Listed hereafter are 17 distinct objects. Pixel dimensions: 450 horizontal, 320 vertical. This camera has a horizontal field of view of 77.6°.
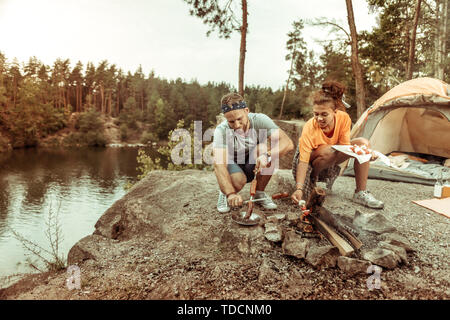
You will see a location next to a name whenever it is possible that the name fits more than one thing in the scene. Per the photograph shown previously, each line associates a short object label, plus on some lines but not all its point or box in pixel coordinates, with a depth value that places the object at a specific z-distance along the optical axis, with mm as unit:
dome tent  4555
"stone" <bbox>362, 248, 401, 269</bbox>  1930
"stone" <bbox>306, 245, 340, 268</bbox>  2004
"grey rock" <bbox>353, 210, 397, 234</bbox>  2438
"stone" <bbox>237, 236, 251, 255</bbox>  2283
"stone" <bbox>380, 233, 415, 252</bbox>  2170
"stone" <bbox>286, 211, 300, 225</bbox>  2535
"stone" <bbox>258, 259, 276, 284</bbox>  1883
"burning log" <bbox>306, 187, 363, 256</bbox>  2088
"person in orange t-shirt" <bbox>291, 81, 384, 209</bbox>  2730
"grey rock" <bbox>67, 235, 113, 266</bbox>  2553
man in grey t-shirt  2611
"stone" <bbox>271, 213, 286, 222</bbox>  2722
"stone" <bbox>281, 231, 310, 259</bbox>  2089
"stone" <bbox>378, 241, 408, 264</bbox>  2023
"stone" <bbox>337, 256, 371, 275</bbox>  1883
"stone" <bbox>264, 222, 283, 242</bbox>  2334
